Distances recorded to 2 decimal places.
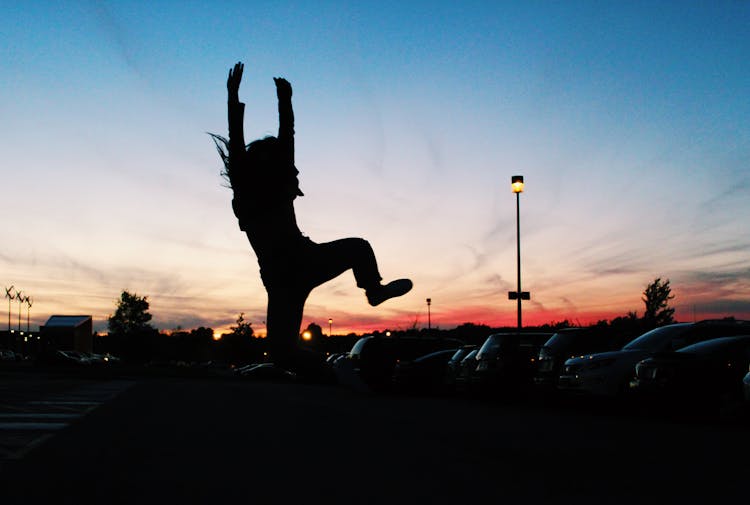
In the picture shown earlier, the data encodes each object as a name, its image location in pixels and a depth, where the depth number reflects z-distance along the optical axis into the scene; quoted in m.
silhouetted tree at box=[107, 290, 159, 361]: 141.85
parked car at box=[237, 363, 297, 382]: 40.22
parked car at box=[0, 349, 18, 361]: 103.32
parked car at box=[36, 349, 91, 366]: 61.38
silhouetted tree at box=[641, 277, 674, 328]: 45.41
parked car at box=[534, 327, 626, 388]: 16.34
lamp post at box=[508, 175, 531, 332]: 24.42
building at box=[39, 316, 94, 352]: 114.62
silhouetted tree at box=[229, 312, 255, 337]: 152.20
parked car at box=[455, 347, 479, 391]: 18.36
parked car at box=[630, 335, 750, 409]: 12.67
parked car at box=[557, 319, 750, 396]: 14.41
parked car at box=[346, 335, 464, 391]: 22.44
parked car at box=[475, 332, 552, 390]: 17.78
